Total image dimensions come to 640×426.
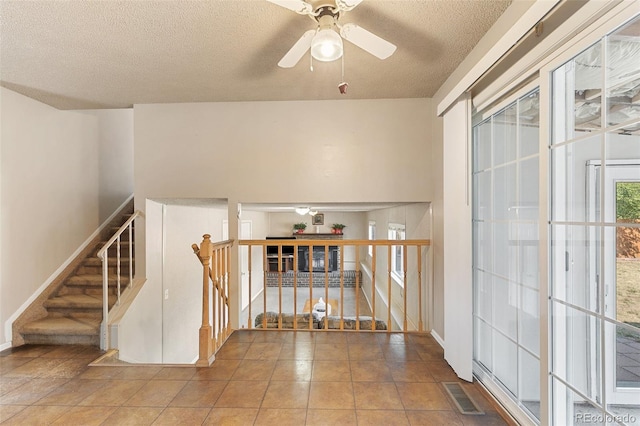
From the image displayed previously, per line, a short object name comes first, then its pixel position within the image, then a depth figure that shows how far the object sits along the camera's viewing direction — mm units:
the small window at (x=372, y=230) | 7302
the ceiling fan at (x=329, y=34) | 1422
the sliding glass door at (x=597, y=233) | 1172
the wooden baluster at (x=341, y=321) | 3154
